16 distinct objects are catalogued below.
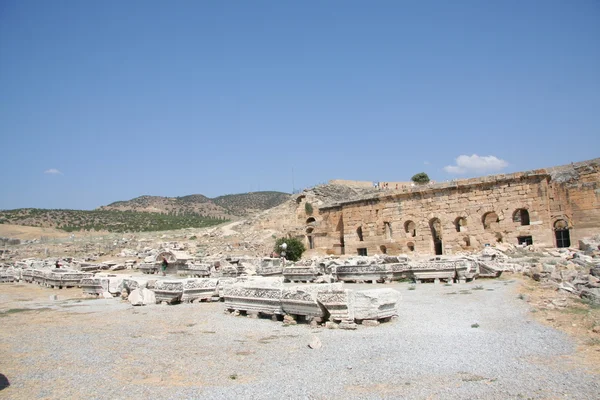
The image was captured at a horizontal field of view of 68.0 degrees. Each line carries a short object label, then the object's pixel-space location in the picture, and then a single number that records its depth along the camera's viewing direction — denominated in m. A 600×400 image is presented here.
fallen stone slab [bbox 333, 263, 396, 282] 14.48
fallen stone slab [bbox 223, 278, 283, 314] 8.47
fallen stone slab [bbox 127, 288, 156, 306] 11.13
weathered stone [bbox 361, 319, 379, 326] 7.39
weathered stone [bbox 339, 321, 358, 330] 7.18
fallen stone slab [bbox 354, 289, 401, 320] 7.54
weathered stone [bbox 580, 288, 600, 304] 8.36
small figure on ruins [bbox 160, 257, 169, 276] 21.89
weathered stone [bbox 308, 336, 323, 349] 6.09
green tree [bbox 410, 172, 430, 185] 46.12
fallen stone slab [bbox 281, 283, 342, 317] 7.72
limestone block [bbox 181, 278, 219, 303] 11.00
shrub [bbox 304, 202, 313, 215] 37.61
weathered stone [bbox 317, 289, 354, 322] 7.48
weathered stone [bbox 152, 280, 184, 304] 11.01
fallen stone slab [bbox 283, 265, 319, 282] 15.99
